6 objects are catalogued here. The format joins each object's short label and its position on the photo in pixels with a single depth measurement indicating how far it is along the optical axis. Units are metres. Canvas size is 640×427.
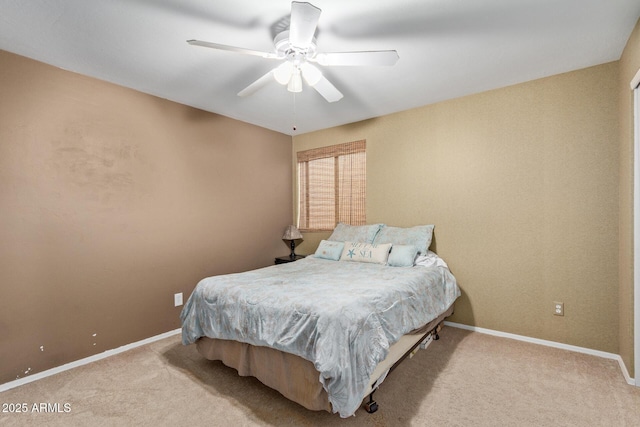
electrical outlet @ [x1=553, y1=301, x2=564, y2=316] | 2.70
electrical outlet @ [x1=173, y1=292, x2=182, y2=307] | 3.21
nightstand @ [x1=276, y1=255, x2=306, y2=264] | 4.16
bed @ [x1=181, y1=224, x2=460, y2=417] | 1.63
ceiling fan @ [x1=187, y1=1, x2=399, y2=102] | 1.67
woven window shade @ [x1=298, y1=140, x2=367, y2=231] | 4.05
